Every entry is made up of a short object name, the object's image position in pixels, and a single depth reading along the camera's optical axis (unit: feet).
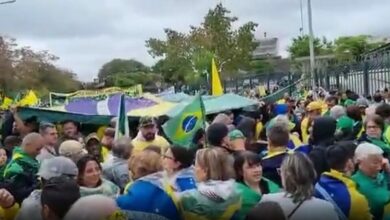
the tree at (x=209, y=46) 164.96
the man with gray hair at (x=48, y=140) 26.02
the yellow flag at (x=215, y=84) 60.18
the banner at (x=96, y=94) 57.88
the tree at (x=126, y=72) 262.65
